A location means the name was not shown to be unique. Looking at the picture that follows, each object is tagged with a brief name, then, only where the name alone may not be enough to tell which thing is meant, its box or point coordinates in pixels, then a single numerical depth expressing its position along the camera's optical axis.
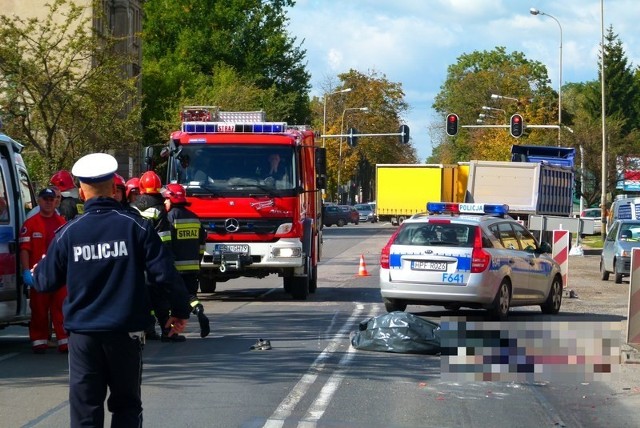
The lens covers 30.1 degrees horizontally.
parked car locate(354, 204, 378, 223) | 93.62
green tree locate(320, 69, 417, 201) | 101.75
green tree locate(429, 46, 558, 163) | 108.50
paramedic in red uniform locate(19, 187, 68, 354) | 12.42
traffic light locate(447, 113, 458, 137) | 51.31
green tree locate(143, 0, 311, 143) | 67.94
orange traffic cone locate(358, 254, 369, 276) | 29.16
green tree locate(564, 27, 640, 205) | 64.12
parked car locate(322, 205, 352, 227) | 79.50
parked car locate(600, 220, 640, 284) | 28.50
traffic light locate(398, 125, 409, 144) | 58.91
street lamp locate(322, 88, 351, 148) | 94.94
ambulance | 12.52
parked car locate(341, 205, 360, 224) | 83.81
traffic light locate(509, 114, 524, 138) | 51.22
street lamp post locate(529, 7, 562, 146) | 57.47
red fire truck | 19.81
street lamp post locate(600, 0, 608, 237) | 45.88
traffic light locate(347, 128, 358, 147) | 61.00
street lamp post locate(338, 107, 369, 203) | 97.00
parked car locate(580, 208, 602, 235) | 62.38
